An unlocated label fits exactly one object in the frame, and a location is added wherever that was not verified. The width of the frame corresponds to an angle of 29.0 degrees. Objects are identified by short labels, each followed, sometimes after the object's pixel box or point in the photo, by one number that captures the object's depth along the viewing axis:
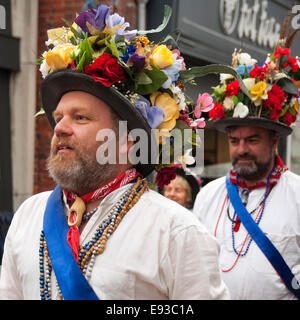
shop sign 8.71
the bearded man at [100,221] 2.27
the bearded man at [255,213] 3.94
